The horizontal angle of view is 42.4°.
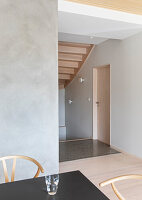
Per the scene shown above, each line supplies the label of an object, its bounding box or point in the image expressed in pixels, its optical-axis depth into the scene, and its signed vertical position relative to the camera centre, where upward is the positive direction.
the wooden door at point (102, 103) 4.96 -0.16
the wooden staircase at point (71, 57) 5.28 +1.24
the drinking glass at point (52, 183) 1.14 -0.55
